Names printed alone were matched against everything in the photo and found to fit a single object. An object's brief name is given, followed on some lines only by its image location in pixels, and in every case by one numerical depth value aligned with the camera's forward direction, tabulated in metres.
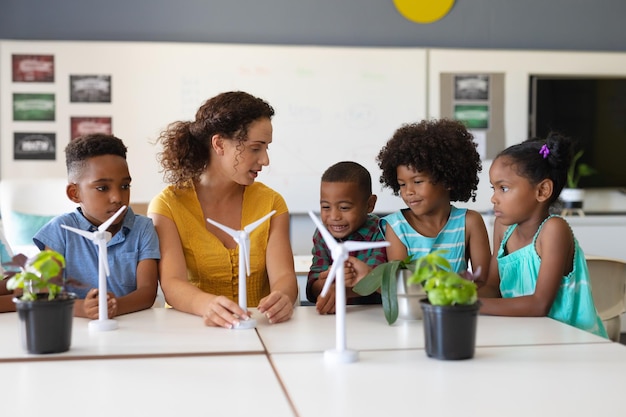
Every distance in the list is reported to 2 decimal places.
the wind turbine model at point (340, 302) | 1.33
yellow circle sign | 5.21
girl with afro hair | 2.16
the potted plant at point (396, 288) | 1.66
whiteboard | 4.85
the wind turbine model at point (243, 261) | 1.63
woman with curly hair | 2.12
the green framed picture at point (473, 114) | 5.22
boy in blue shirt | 1.99
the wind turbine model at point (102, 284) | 1.57
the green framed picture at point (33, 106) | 4.83
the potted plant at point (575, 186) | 5.16
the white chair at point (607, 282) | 2.58
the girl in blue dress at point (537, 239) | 1.91
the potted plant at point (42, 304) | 1.35
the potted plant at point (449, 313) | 1.32
